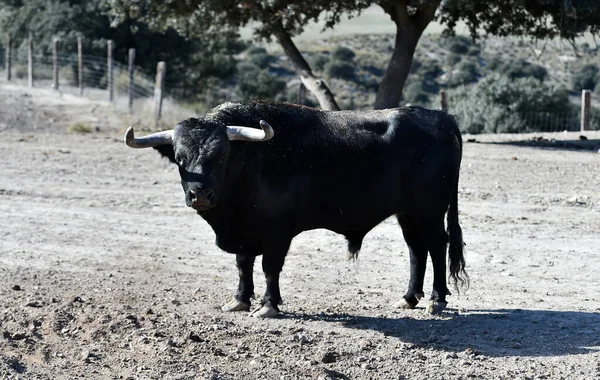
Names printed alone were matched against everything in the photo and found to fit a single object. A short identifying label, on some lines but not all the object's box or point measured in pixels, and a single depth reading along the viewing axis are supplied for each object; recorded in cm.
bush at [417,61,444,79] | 6327
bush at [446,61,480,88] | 5806
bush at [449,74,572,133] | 3216
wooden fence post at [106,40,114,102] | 3225
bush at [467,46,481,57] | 7075
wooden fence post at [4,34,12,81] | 3941
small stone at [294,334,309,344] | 820
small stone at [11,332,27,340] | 820
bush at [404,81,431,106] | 5295
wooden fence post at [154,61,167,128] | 2750
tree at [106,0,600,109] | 2294
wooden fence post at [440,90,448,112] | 2943
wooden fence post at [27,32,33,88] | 3703
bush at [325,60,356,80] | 6056
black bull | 884
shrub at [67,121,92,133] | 2502
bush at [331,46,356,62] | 6412
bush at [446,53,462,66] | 6669
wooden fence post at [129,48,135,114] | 2928
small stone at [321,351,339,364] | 780
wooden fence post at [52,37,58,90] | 3538
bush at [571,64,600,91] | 5853
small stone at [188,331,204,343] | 819
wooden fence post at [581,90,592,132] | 2889
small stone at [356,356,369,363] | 787
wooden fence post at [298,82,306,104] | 2803
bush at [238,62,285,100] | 4747
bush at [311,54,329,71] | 6247
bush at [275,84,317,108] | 4659
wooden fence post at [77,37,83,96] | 3406
